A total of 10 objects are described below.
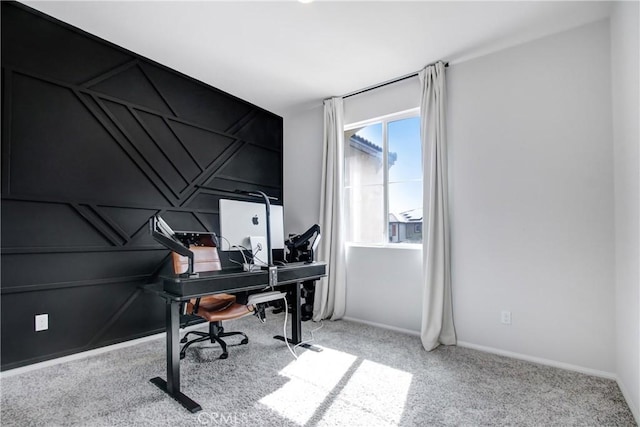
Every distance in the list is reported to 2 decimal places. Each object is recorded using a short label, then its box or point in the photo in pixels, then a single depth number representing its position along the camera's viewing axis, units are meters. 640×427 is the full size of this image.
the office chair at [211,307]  2.47
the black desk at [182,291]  1.91
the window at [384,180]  3.34
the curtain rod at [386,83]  3.19
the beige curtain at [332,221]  3.65
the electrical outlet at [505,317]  2.62
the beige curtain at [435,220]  2.86
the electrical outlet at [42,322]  2.30
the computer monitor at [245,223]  2.23
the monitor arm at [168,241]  1.96
